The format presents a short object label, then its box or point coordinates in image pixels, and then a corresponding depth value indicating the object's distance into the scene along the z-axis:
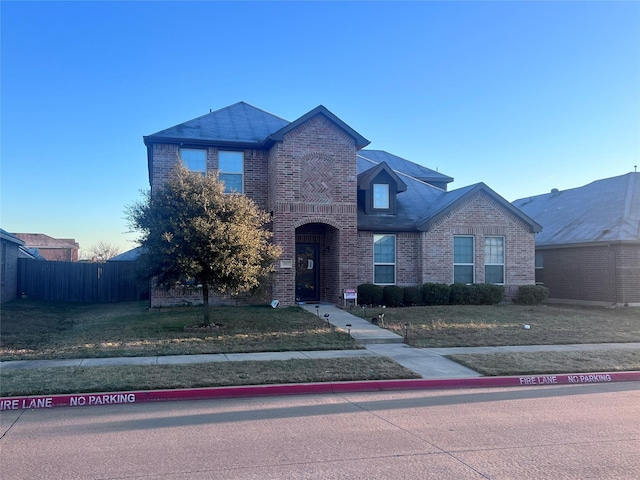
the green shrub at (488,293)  19.80
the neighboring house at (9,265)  21.61
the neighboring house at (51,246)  63.38
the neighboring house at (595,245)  21.52
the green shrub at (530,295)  20.62
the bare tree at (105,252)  79.88
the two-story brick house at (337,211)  18.59
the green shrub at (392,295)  19.06
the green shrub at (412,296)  19.42
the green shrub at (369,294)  19.05
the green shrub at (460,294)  19.48
